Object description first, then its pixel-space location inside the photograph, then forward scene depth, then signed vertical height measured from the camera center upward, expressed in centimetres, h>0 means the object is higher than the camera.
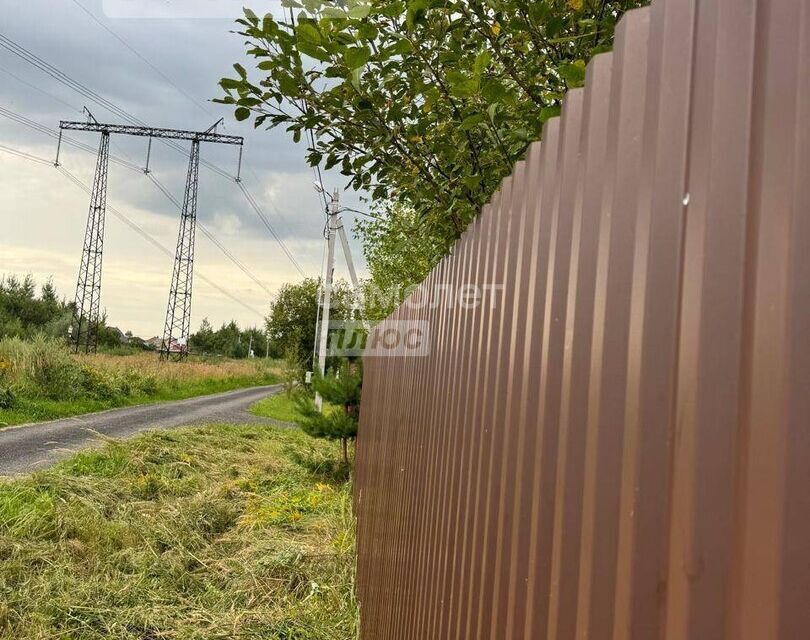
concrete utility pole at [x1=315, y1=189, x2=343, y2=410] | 2077 +294
